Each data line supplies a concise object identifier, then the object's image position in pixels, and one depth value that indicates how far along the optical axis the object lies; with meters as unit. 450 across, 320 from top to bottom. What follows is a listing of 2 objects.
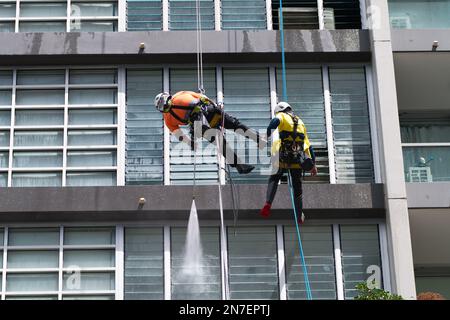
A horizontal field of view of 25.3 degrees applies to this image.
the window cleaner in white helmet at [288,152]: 15.18
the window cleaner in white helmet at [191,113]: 15.09
